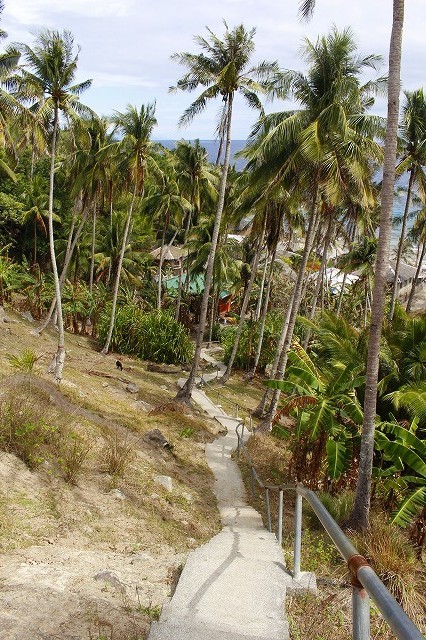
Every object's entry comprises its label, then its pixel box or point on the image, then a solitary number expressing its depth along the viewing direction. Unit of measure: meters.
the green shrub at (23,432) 8.73
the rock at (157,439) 13.83
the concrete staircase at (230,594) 4.63
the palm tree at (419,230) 30.20
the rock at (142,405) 18.91
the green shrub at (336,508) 10.60
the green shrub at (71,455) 8.95
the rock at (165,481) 10.83
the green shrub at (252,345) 31.20
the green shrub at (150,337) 30.28
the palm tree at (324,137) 16.03
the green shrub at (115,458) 9.96
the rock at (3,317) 25.83
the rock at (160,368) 27.89
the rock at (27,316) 29.27
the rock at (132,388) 20.95
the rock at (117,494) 9.09
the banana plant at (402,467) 9.91
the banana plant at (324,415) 11.38
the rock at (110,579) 5.57
